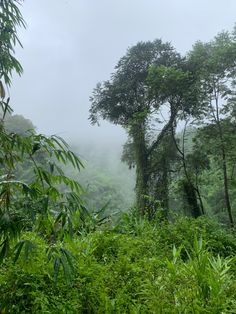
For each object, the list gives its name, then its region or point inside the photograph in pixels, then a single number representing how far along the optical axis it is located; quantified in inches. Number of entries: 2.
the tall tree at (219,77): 270.6
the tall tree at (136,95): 323.7
